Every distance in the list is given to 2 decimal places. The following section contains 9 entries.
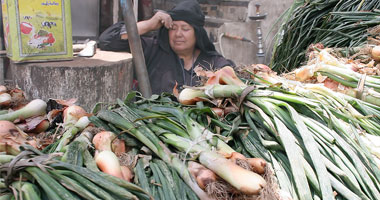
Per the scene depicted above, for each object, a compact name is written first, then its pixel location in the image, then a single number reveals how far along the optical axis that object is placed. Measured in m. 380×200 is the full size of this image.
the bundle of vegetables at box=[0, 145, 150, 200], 0.89
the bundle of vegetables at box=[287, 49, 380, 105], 1.72
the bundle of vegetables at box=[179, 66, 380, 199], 1.10
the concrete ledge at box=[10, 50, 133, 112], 2.38
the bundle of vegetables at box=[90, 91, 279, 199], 0.96
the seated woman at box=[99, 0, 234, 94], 3.38
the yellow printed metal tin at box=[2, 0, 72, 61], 2.21
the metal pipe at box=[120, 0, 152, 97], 2.84
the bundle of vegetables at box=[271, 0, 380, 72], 2.66
